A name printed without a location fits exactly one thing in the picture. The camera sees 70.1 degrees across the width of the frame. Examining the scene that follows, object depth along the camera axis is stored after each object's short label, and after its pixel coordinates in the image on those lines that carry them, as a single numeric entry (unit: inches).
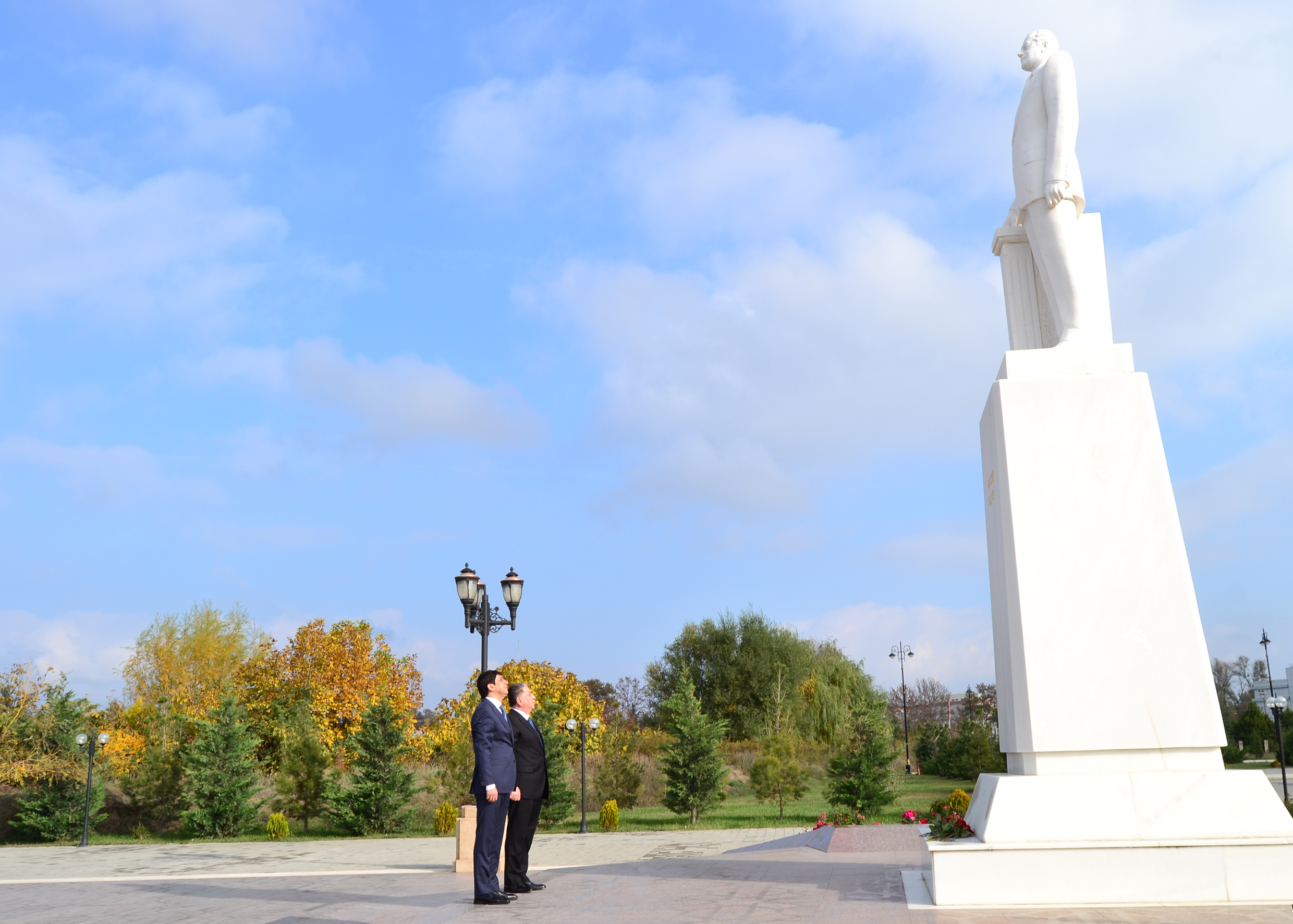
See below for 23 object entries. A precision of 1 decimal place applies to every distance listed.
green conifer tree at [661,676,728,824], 850.1
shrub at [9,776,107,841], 828.0
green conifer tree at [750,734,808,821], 868.6
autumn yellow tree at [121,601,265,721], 1435.8
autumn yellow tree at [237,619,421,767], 1166.3
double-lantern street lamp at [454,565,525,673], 491.8
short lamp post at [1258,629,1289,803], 893.8
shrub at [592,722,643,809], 962.1
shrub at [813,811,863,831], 490.0
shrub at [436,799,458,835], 773.9
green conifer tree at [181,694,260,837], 813.9
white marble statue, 246.5
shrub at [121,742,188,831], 892.0
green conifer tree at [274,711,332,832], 873.5
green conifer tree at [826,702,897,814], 765.9
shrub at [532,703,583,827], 866.8
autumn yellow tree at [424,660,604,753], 1107.9
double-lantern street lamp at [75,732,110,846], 745.0
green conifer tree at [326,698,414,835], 800.3
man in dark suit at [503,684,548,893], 256.7
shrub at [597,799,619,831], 799.7
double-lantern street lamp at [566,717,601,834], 746.8
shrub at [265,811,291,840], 780.0
